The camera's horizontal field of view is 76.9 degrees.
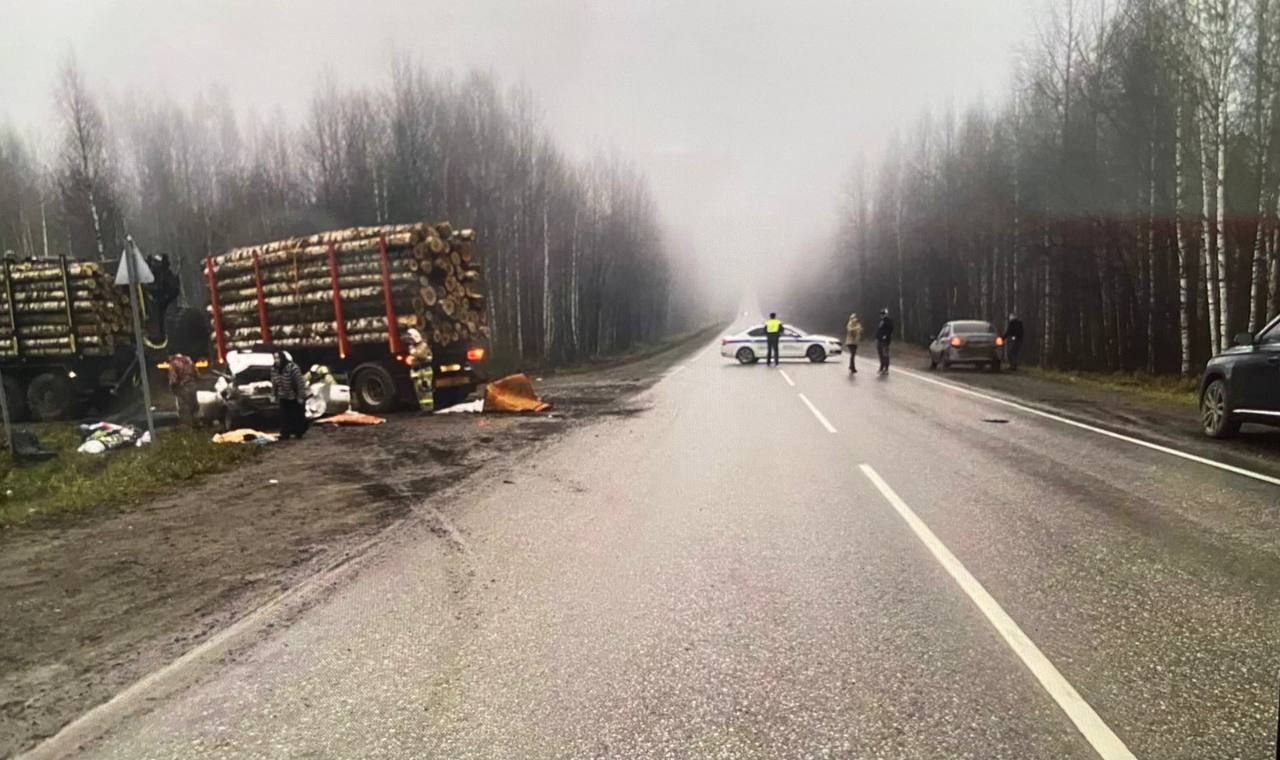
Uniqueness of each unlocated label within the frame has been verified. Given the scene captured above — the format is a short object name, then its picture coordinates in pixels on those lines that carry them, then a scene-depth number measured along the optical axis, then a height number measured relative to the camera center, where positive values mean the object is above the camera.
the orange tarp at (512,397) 15.19 -1.23
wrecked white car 13.71 -0.80
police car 30.86 -1.12
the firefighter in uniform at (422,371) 14.87 -0.64
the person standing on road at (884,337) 22.94 -0.70
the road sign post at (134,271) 10.61 +1.08
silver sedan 24.89 -1.17
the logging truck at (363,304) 15.03 +0.71
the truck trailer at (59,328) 16.95 +0.58
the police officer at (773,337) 28.47 -0.67
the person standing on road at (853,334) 25.12 -0.64
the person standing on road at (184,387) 14.19 -0.67
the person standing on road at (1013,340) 26.11 -1.13
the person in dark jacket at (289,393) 12.07 -0.74
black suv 9.62 -1.17
